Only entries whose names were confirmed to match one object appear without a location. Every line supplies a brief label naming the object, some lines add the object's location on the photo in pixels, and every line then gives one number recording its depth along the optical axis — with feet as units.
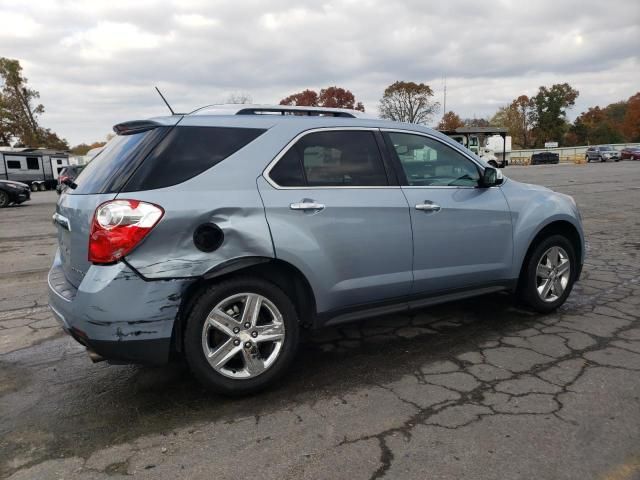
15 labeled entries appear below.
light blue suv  9.10
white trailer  113.91
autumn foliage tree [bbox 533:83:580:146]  274.77
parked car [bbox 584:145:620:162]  159.12
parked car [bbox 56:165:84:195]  61.80
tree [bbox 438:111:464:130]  287.07
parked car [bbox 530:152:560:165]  186.80
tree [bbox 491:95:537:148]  291.38
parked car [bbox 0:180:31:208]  59.67
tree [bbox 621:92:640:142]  255.09
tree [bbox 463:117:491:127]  308.40
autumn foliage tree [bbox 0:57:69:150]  192.34
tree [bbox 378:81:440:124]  256.32
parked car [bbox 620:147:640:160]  156.25
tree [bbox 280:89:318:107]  255.70
